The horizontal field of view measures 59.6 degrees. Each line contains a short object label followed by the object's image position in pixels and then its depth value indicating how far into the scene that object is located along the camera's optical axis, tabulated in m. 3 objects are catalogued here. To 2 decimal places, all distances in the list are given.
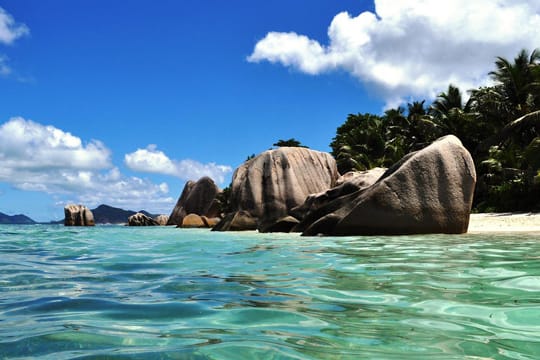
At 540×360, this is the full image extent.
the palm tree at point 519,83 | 26.56
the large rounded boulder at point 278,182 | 17.55
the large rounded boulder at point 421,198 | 9.50
